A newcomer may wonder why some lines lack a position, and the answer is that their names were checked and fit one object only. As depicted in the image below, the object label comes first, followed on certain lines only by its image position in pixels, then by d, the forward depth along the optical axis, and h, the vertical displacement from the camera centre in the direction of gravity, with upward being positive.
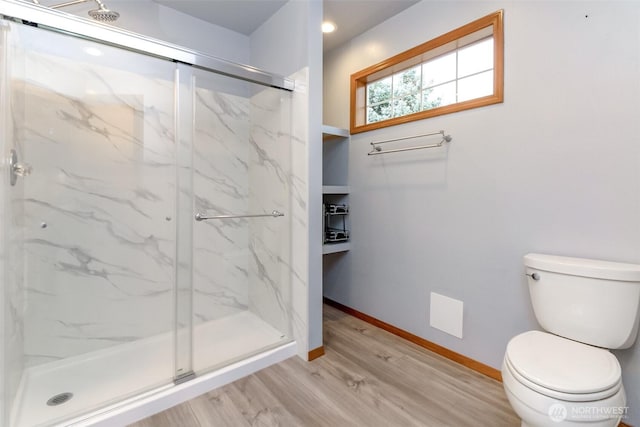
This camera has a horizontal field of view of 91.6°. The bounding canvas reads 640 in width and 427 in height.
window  1.87 +0.94
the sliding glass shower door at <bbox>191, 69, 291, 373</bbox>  2.11 -0.06
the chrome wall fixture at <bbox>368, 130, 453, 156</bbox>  2.03 +0.48
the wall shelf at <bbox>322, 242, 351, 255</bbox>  2.58 -0.32
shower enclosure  1.57 -0.05
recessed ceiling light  2.47 +1.48
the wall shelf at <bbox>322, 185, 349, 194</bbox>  2.62 +0.18
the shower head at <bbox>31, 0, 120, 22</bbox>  1.67 +1.06
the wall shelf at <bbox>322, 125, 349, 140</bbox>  2.53 +0.66
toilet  1.06 -0.57
